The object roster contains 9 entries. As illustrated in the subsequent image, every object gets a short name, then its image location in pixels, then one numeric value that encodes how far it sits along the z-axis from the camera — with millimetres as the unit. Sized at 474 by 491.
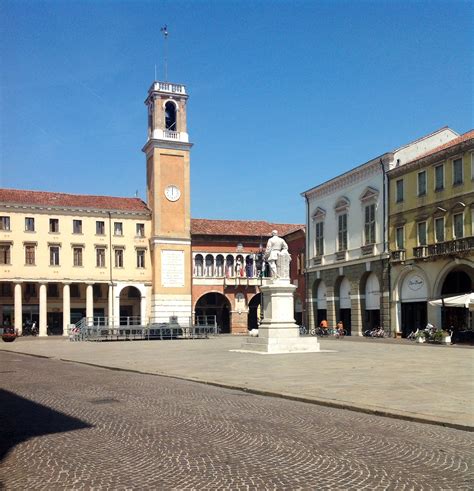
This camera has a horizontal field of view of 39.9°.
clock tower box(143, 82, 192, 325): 64062
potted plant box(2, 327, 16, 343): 45812
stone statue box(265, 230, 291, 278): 26922
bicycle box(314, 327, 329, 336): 49709
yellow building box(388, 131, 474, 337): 36750
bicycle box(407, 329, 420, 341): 39438
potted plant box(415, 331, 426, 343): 35469
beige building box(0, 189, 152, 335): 60656
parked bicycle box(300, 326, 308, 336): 50400
